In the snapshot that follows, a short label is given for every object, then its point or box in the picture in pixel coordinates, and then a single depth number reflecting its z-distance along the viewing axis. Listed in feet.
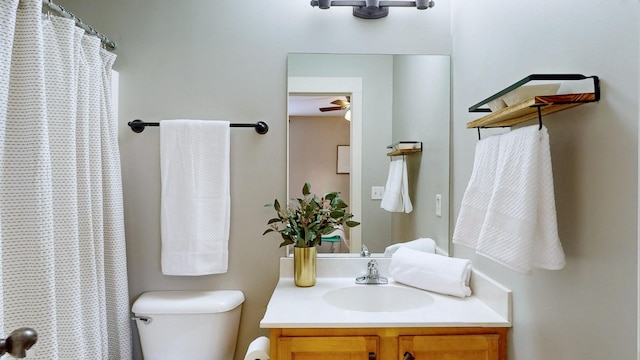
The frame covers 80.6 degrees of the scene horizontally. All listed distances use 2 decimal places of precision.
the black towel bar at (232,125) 5.68
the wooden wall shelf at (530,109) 2.88
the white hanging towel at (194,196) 5.48
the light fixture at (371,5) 5.65
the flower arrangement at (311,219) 5.35
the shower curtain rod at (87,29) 4.17
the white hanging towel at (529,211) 3.05
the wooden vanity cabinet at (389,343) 4.15
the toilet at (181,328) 5.24
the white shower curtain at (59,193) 3.48
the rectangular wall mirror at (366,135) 5.87
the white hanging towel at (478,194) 3.76
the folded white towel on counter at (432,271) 4.93
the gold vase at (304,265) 5.35
